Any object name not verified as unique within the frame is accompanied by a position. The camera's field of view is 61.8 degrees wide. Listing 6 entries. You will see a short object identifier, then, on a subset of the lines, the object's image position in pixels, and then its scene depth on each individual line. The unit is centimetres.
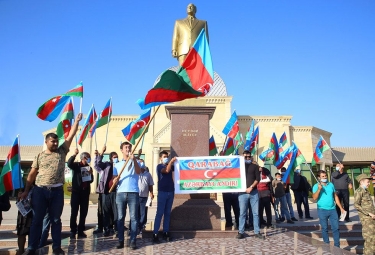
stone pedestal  739
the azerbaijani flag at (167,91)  680
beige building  2778
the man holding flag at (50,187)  531
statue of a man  961
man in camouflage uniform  646
